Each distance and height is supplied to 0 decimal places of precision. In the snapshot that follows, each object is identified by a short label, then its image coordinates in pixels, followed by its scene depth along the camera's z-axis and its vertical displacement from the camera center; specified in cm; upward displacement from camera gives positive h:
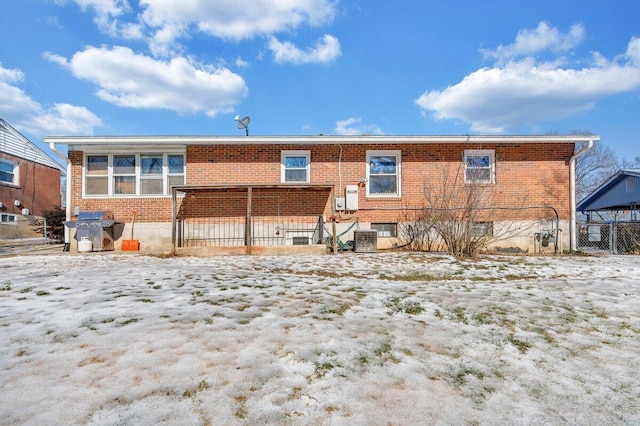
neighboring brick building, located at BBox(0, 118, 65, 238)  1775 +205
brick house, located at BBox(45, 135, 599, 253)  1022 +109
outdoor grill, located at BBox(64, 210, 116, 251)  957 -26
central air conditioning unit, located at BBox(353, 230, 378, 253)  952 -68
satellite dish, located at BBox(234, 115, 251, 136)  1255 +371
